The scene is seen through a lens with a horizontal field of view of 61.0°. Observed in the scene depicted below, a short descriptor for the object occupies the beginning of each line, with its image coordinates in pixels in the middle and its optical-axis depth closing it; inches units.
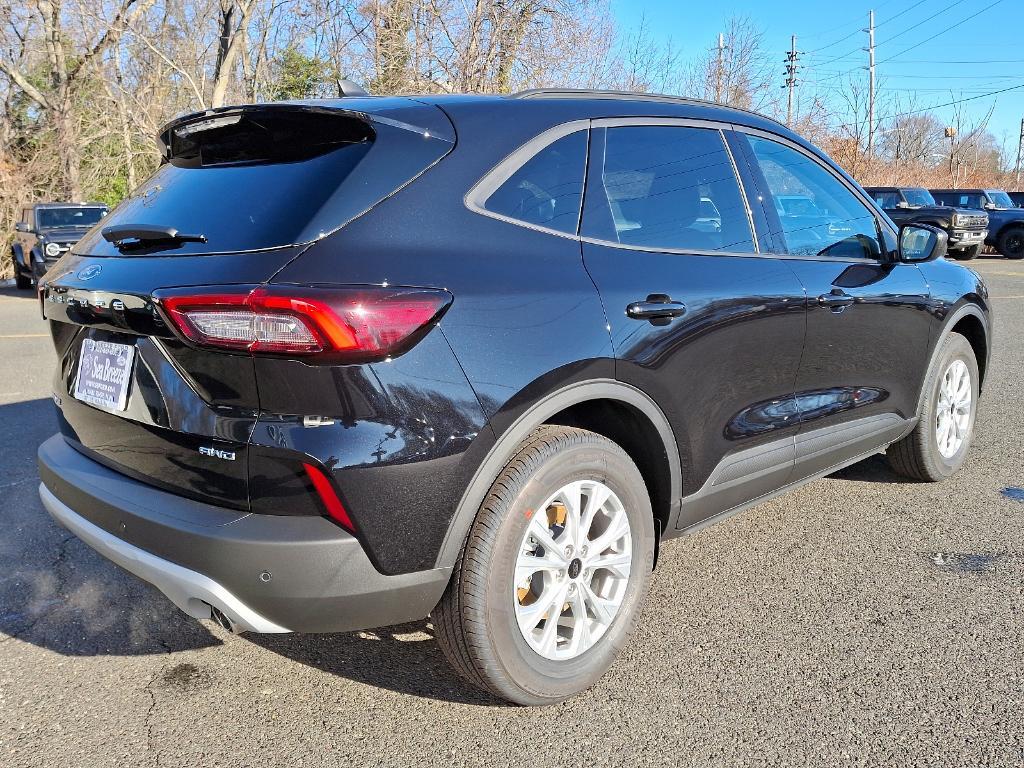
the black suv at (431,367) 82.6
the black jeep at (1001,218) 899.4
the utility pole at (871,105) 1366.9
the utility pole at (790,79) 1131.6
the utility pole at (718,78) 925.2
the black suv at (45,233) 568.1
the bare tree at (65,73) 837.2
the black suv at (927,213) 733.9
